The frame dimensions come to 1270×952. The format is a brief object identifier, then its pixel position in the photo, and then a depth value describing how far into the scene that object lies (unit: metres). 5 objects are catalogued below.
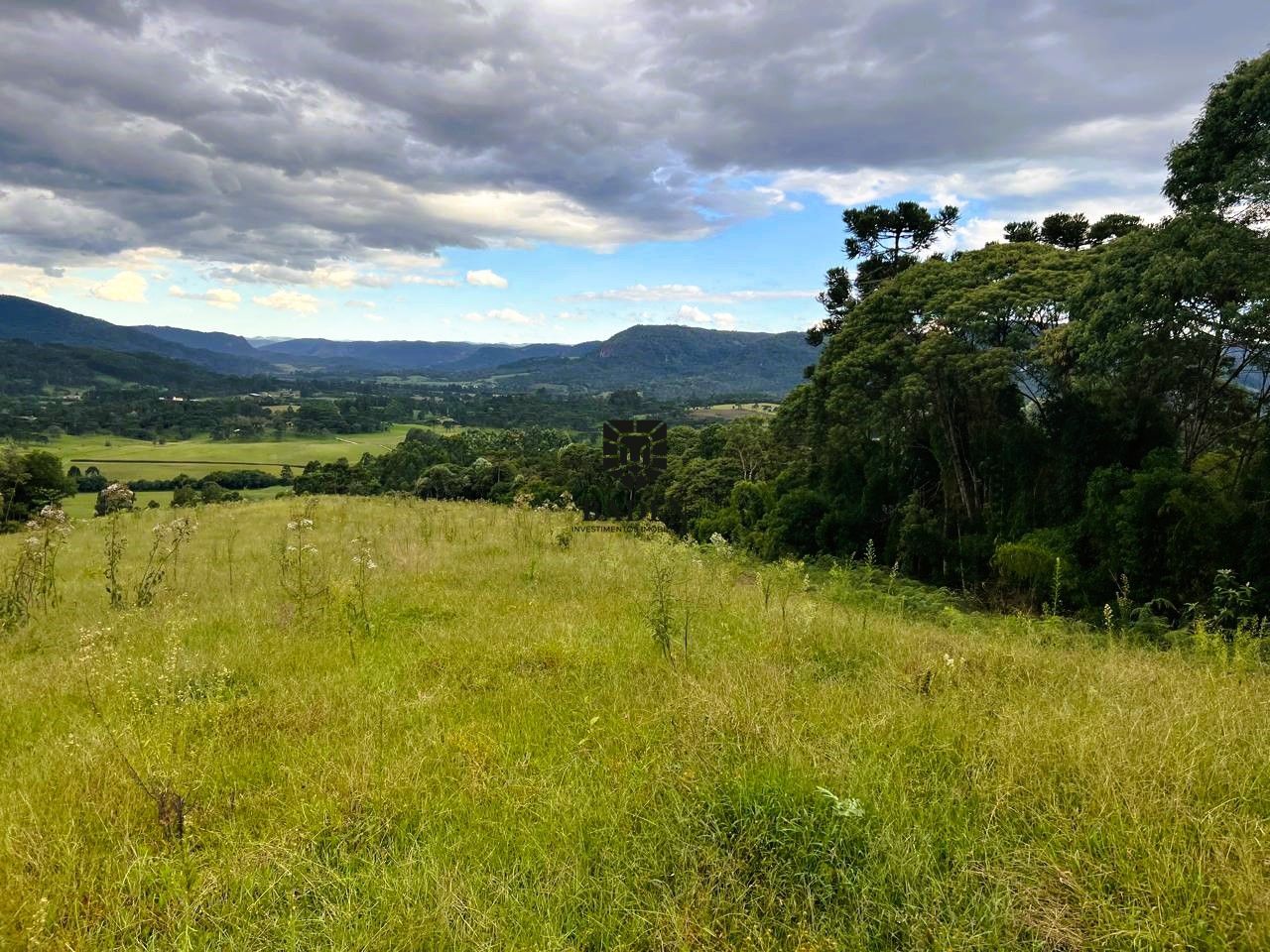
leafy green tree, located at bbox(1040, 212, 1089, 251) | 24.67
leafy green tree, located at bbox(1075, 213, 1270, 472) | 11.02
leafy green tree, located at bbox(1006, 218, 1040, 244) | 25.97
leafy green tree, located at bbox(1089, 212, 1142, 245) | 22.78
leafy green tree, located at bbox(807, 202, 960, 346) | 26.20
